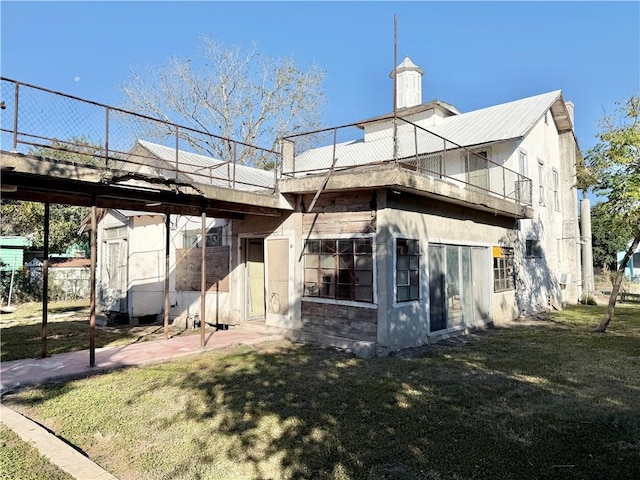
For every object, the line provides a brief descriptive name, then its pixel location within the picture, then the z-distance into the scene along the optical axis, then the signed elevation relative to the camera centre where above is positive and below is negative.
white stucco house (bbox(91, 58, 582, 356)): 8.30 +0.51
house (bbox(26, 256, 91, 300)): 19.67 -0.61
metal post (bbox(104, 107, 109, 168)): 6.69 +2.04
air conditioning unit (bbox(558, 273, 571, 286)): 16.83 -0.71
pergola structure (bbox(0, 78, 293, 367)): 5.81 +1.26
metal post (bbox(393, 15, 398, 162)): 7.66 +3.86
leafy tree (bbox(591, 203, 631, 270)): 34.01 +1.01
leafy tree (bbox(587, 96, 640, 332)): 9.50 +2.15
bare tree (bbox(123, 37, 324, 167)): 25.89 +10.41
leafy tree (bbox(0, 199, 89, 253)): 22.09 +2.25
